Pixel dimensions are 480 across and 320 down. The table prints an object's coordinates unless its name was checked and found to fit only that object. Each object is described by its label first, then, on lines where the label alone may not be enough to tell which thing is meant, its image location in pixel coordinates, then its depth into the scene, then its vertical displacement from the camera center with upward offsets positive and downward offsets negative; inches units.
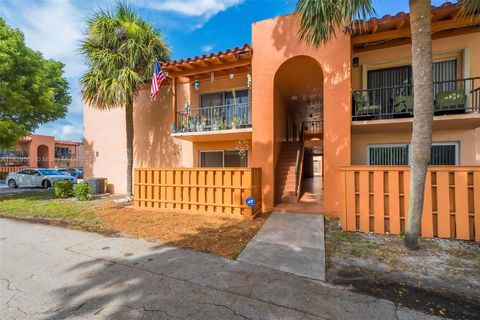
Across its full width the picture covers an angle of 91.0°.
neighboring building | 1017.5 +50.7
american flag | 344.5 +128.6
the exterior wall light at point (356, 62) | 330.3 +141.4
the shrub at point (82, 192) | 411.2 -46.2
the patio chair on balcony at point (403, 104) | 277.6 +69.2
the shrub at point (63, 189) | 438.6 -43.8
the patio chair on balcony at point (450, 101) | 262.5 +68.2
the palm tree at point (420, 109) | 174.6 +39.1
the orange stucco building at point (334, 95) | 281.4 +93.9
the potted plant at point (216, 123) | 369.0 +65.6
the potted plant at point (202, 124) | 372.8 +63.8
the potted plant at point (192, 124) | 385.7 +66.4
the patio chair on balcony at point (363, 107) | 295.6 +69.8
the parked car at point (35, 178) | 634.2 -32.8
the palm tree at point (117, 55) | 366.6 +176.2
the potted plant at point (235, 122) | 358.6 +63.8
